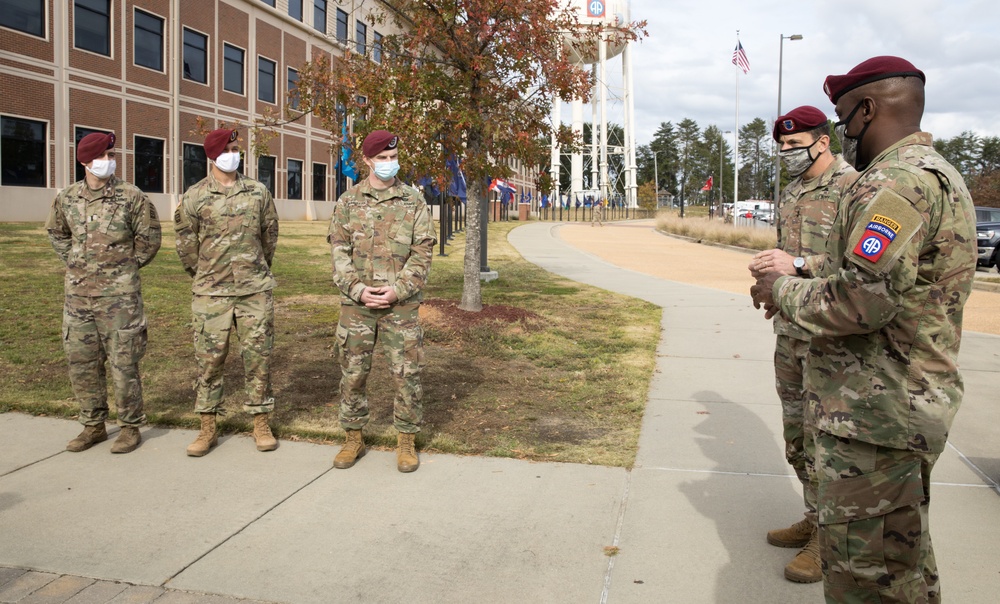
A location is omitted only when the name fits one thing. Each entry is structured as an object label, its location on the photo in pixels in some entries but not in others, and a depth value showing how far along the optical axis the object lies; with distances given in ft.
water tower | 183.11
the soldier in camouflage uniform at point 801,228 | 12.73
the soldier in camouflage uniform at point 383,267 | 17.24
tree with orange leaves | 30.71
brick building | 87.86
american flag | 142.72
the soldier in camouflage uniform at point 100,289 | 18.16
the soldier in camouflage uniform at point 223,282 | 18.44
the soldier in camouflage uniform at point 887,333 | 7.74
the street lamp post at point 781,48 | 125.70
